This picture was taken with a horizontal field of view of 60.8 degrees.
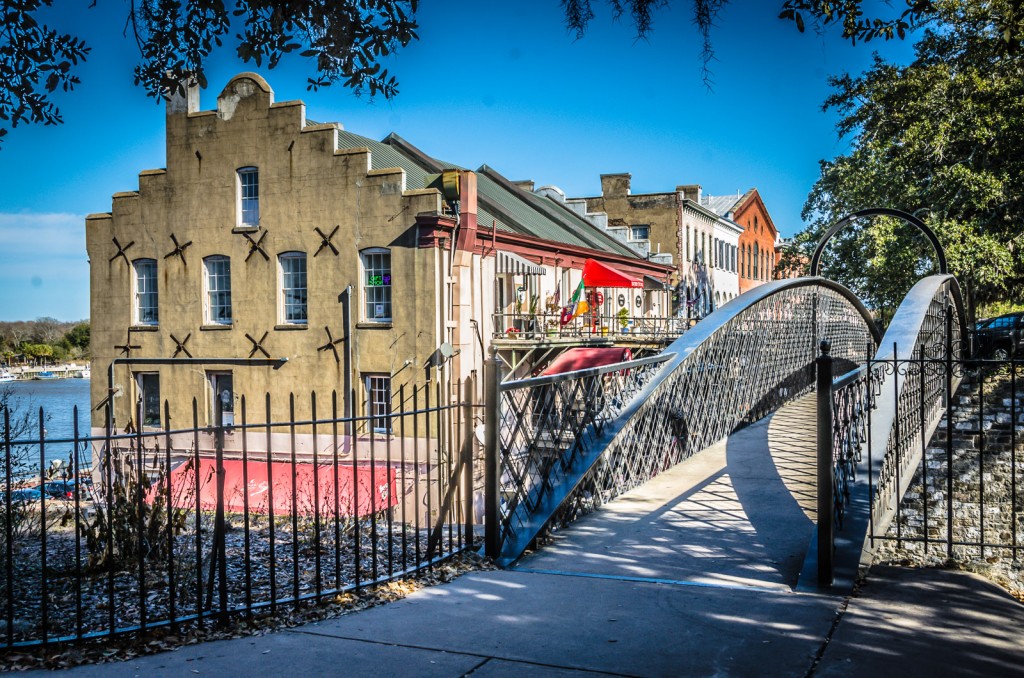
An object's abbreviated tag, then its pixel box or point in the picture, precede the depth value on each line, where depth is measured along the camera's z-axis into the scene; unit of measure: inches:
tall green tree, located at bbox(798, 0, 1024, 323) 957.8
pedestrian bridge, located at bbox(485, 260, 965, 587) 263.1
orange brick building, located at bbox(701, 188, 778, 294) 2400.3
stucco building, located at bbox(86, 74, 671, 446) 1015.0
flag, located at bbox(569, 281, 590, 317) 1139.6
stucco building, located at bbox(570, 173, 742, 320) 1905.8
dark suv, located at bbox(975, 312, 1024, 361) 925.8
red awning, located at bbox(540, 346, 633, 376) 1082.1
